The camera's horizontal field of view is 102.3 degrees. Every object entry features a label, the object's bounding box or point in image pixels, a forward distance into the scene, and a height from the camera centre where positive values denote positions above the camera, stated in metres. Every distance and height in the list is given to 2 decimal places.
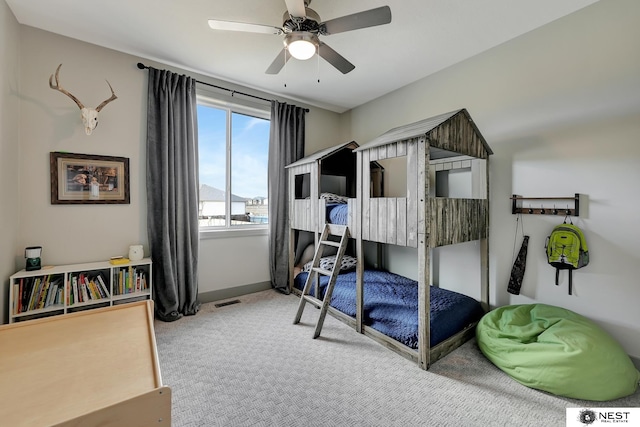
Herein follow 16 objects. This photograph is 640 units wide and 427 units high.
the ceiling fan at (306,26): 1.64 +1.27
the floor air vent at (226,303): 3.21 -1.17
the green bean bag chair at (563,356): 1.63 -1.01
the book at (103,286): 2.46 -0.71
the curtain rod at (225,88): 2.77 +1.57
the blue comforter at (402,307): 2.22 -0.95
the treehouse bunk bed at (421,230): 2.03 -0.18
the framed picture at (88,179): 2.44 +0.32
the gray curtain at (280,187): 3.67 +0.34
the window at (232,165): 3.36 +0.63
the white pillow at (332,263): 3.45 -0.73
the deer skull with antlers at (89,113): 2.36 +0.92
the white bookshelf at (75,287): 2.15 -0.70
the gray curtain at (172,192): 2.81 +0.22
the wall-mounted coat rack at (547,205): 2.16 +0.04
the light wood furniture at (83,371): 0.79 -0.63
